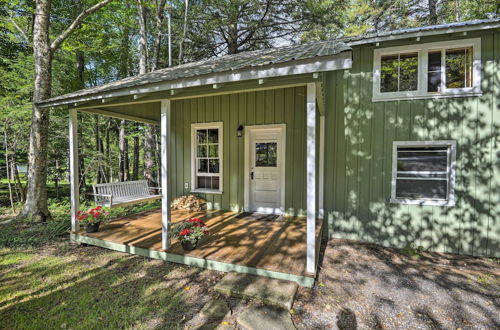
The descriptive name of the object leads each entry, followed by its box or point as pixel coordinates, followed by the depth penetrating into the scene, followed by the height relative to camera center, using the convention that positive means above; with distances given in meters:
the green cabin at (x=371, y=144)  3.15 +0.28
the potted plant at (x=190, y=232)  3.06 -1.02
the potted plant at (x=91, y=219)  3.76 -1.01
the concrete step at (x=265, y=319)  1.95 -1.45
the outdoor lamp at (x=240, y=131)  5.01 +0.65
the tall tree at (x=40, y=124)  4.34 +0.71
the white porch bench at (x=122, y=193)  4.27 -0.73
